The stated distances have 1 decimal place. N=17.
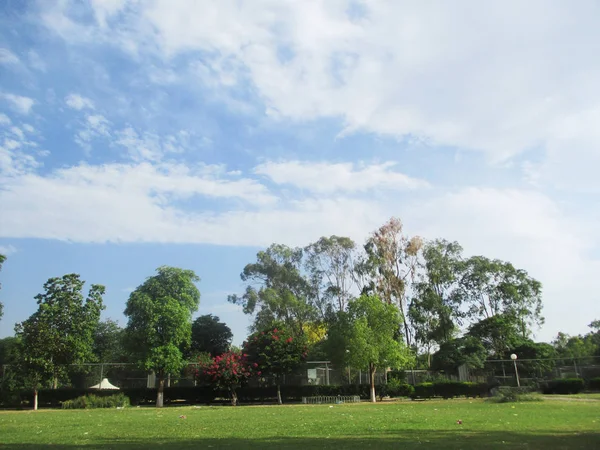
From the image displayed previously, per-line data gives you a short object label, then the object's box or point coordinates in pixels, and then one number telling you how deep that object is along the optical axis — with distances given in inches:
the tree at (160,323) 1294.3
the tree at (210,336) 2128.4
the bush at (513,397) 969.5
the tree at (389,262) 1819.6
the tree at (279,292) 1833.2
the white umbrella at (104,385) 1337.4
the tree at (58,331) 1179.3
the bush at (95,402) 1154.7
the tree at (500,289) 1892.2
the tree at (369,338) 1266.0
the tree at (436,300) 1817.2
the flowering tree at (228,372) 1247.5
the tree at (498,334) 1780.3
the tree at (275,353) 1284.4
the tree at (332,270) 1923.0
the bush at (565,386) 1284.4
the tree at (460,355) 1572.3
